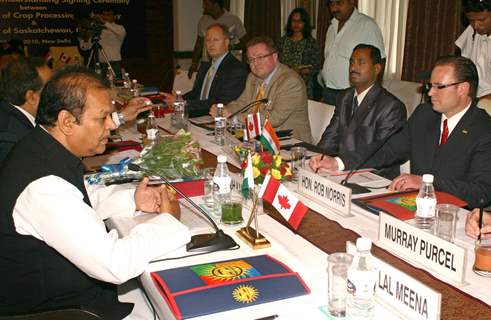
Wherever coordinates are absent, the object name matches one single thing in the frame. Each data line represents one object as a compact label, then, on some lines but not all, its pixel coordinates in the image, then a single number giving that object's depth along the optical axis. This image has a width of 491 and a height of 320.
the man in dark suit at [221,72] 4.50
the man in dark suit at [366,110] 3.08
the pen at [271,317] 1.31
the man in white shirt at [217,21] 6.78
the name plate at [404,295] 1.22
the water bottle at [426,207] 1.89
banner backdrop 8.64
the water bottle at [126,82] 5.55
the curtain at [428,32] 4.96
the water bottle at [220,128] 3.31
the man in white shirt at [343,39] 4.77
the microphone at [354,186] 2.32
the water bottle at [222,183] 2.03
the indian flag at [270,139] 2.50
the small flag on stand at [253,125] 2.99
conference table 1.36
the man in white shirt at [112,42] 7.87
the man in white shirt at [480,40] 3.69
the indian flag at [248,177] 1.91
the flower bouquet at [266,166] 2.14
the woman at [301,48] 5.55
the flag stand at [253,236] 1.75
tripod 7.31
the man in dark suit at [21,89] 2.71
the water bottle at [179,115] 3.68
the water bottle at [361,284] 1.23
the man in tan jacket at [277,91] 3.70
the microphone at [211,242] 1.72
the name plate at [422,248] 1.49
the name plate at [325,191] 2.04
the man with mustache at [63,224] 1.46
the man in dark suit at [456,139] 2.31
